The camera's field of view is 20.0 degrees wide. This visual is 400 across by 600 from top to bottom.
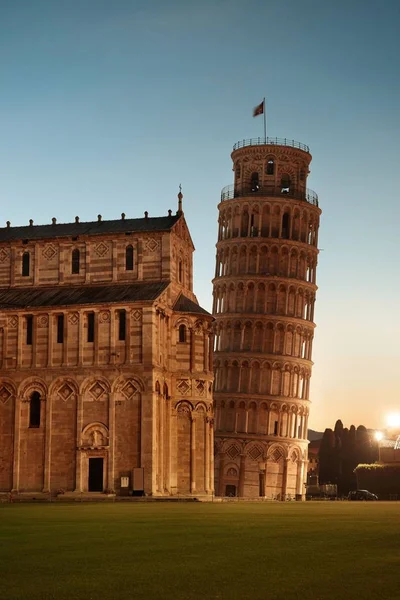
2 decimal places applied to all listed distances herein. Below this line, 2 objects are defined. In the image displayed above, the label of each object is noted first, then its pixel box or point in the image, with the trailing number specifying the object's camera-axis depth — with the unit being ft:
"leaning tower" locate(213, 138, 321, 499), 414.00
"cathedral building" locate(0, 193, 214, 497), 253.85
